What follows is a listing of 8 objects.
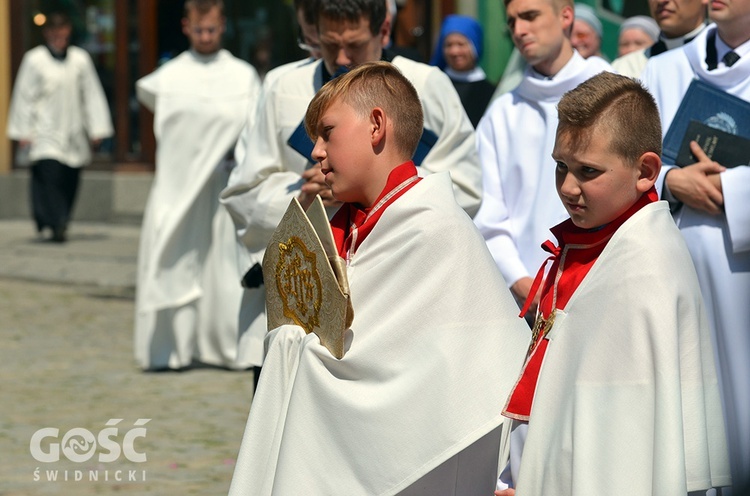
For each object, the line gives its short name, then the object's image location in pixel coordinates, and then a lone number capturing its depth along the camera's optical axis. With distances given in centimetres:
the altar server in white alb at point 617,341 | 466
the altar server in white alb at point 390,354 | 539
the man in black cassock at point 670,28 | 873
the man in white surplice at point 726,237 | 713
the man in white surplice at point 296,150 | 797
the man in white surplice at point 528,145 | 841
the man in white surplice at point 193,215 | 1449
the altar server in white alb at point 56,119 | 2580
